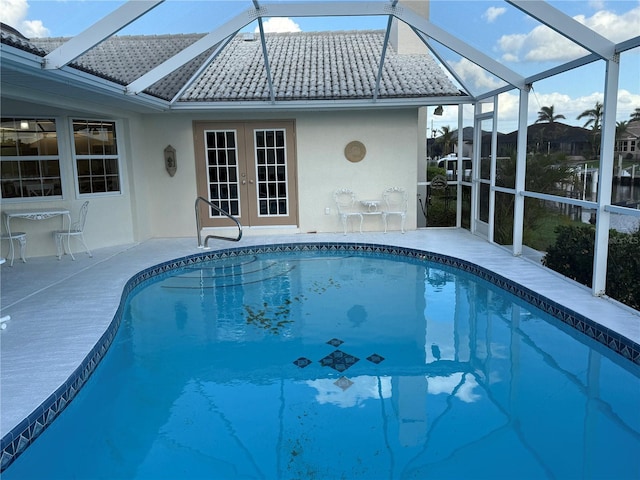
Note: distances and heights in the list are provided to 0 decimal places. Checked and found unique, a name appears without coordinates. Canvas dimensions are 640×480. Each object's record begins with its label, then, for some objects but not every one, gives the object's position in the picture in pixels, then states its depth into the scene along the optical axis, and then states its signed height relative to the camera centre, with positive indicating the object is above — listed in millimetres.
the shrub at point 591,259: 5477 -1195
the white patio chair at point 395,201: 10344 -698
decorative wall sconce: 10109 +271
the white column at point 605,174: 5082 -114
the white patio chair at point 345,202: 10312 -695
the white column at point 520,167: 7285 -24
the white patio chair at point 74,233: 8102 -946
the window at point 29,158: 7949 +300
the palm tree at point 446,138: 21703 +1305
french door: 10234 +4
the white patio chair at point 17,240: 7582 -1032
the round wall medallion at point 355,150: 10195 +396
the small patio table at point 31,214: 7641 -593
